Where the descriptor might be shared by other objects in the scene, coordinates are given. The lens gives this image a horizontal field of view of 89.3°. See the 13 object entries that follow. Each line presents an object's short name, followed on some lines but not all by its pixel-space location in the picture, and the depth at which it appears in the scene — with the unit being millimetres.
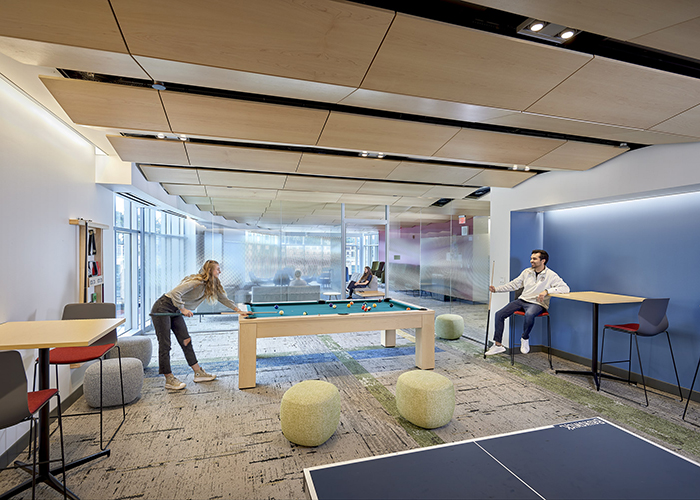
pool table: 4105
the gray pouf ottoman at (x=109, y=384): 3502
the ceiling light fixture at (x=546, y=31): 2160
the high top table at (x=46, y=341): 2182
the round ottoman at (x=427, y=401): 3123
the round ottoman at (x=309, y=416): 2828
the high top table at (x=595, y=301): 4164
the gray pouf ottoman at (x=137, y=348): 4445
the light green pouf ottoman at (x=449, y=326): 6316
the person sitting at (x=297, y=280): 7387
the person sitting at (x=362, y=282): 7363
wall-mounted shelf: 4035
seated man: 4898
